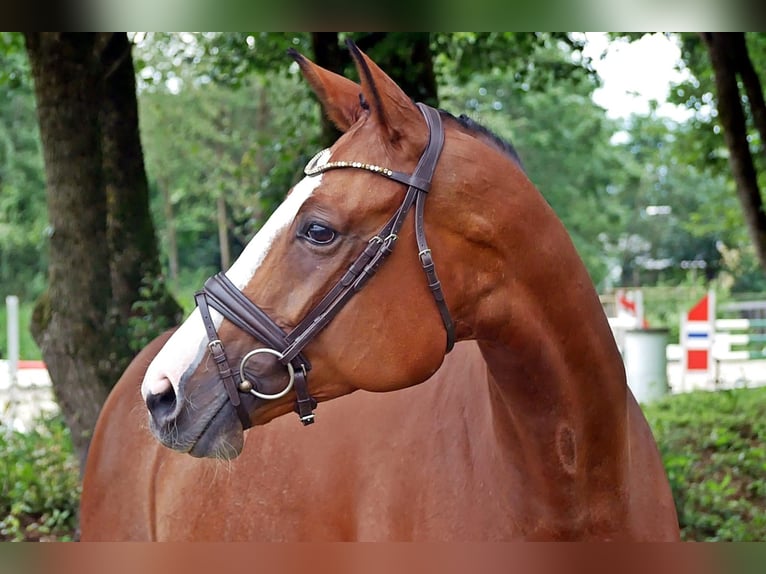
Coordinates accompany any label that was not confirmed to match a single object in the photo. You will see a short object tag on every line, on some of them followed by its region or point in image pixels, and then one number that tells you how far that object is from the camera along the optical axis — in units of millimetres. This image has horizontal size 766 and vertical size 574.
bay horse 2143
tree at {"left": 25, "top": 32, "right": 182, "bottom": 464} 5668
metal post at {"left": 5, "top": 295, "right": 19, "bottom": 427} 9578
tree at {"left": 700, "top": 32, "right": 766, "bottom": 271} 8062
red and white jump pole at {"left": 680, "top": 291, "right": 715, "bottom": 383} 15117
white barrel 12492
